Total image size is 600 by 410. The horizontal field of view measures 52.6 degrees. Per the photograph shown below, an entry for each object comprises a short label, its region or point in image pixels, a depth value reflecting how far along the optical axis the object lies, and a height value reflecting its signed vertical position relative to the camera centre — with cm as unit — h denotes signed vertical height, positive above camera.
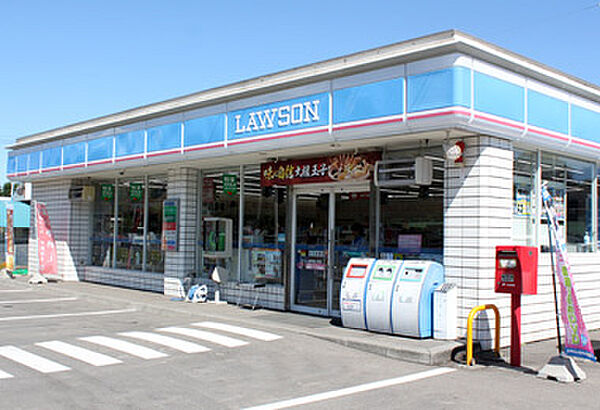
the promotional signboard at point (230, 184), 1419 +123
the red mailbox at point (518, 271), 822 -41
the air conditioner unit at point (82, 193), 1861 +127
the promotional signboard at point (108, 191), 1862 +134
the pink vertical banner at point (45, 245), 1923 -35
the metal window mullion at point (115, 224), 1825 +33
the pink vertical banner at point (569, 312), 763 -90
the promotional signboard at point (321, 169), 1113 +134
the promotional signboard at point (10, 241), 2158 -29
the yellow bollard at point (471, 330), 823 -125
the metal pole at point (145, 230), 1681 +15
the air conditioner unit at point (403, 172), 998 +113
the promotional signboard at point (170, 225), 1482 +26
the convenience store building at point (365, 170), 930 +133
